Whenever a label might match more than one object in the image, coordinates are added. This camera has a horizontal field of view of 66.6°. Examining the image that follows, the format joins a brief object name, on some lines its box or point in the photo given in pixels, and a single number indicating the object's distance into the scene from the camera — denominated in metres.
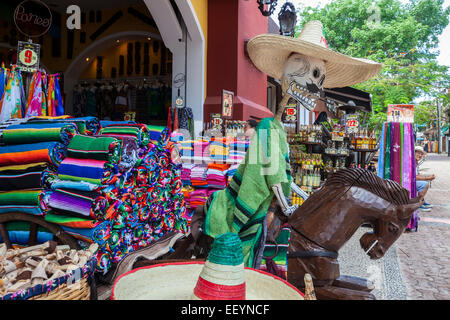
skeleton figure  2.40
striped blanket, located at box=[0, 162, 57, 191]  1.89
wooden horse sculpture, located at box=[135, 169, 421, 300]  2.16
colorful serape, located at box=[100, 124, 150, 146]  2.07
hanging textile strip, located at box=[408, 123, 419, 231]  5.90
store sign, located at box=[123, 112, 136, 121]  9.10
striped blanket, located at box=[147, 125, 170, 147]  2.34
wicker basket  1.08
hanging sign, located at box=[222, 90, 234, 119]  6.87
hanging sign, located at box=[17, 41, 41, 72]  3.50
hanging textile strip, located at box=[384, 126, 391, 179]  6.05
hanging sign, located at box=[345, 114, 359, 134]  8.33
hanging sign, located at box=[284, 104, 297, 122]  7.93
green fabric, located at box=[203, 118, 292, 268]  2.04
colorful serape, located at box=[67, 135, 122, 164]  1.83
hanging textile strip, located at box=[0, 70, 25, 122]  3.42
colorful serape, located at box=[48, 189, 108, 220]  1.76
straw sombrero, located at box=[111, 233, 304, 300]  0.90
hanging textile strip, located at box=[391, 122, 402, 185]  5.97
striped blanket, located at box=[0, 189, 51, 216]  1.87
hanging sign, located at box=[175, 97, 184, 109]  7.18
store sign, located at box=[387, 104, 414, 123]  6.16
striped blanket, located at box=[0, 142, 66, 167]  1.92
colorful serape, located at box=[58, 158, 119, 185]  1.80
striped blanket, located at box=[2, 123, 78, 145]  1.97
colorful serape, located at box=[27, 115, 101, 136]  2.14
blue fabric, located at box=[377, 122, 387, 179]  6.12
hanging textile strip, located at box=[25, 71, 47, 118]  3.67
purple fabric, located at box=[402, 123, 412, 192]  5.92
